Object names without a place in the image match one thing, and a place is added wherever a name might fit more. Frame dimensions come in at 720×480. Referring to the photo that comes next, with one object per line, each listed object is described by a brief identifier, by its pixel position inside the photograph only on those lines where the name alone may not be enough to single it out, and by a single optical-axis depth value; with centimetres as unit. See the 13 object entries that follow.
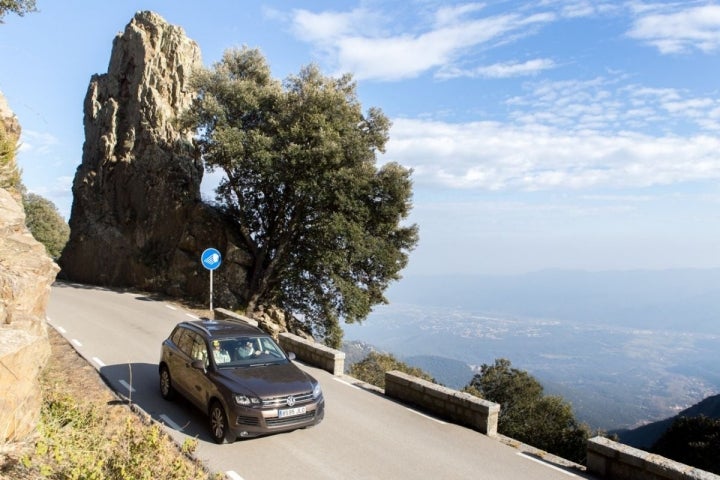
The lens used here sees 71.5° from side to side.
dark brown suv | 819
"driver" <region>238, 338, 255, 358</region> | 952
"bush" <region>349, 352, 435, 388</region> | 3324
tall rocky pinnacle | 2689
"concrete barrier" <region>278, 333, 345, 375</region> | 1400
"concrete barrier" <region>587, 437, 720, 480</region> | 764
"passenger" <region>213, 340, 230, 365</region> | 917
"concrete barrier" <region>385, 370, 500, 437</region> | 1015
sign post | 1817
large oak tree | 2308
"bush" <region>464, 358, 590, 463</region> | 3378
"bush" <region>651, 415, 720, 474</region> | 2905
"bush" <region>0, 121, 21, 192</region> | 1284
